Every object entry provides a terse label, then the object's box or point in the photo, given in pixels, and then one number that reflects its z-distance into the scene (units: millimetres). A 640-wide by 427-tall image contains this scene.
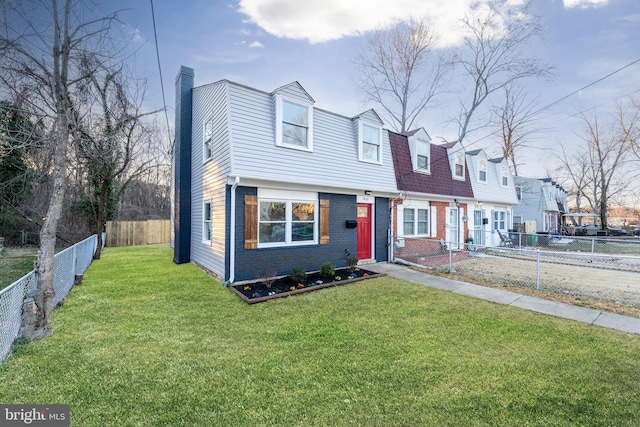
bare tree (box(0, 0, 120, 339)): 3811
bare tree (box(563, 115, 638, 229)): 21578
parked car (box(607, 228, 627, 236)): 21930
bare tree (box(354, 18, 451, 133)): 17562
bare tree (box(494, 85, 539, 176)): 19377
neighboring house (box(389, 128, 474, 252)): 10625
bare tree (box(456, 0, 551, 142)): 14836
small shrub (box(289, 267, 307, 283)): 6845
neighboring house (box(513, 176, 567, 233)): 23792
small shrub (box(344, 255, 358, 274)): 8398
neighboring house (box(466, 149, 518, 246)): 13969
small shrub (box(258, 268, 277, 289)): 6706
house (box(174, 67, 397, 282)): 6902
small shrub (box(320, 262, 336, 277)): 7434
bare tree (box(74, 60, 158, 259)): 4922
